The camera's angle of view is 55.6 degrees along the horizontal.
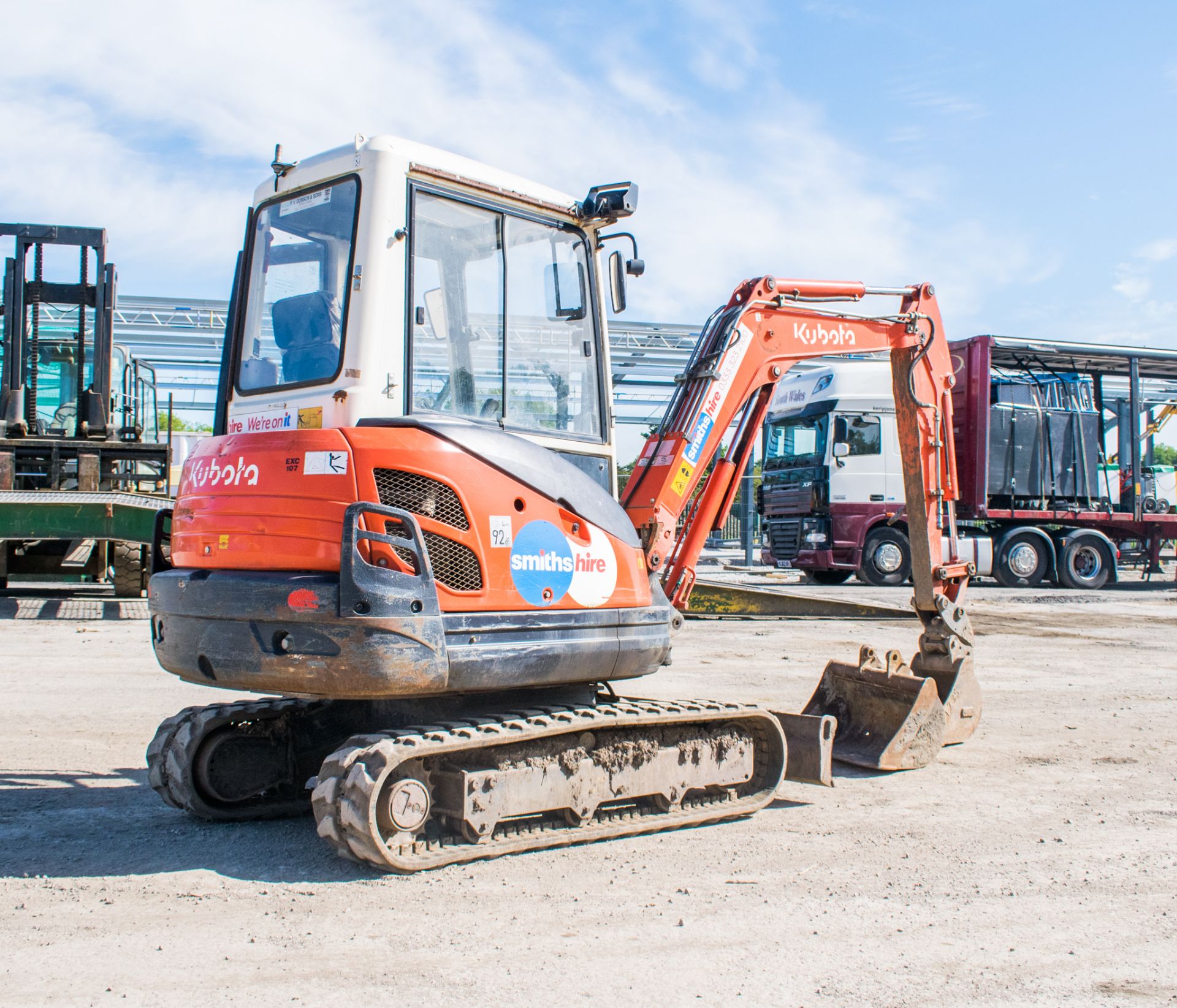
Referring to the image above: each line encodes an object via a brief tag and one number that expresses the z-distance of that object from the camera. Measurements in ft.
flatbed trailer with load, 63.00
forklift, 42.91
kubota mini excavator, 13.84
